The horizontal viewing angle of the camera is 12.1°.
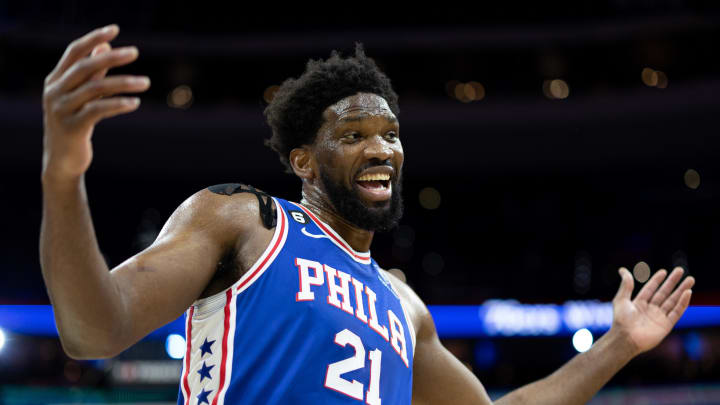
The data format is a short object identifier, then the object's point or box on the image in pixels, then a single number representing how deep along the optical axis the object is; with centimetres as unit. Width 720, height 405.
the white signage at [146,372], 1284
